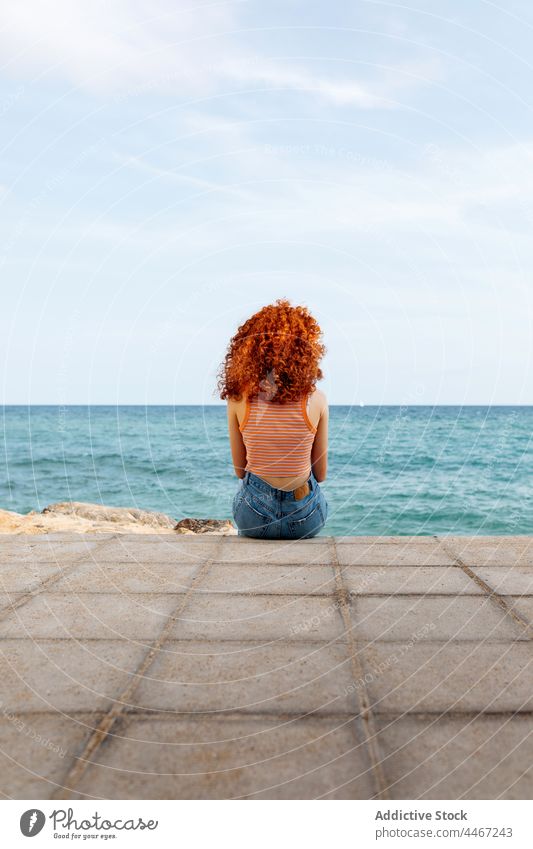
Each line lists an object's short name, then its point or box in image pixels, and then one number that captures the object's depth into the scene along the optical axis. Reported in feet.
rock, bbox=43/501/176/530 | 32.99
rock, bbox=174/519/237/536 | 27.23
